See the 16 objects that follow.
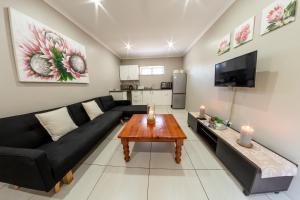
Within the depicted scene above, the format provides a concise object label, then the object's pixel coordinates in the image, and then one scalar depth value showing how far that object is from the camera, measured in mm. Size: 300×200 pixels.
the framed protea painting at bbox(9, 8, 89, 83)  1518
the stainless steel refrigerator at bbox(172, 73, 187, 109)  4949
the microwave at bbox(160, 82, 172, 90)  5742
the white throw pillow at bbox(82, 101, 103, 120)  2494
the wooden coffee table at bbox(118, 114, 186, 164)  1580
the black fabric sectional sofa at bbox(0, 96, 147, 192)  1014
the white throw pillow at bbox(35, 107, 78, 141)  1585
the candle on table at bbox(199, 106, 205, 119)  2438
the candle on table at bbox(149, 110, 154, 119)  2086
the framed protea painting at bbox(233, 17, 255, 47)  1609
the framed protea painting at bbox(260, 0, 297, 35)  1154
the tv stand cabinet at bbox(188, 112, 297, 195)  1057
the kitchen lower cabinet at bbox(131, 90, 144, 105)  5480
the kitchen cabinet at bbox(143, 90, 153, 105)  5465
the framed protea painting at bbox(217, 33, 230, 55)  2074
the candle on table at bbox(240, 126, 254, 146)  1350
